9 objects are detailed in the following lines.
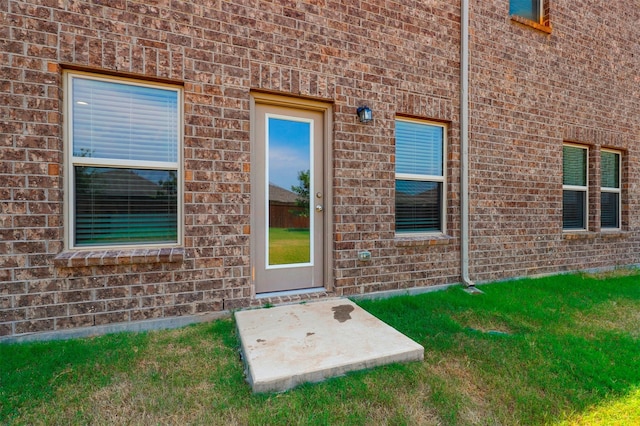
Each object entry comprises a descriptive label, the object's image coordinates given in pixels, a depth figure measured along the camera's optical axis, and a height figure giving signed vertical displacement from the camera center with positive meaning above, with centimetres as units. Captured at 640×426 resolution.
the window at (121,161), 286 +48
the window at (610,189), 591 +44
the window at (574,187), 546 +45
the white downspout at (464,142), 434 +98
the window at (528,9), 498 +332
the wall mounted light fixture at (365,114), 366 +116
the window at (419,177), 420 +49
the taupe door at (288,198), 350 +16
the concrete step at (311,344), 207 -103
